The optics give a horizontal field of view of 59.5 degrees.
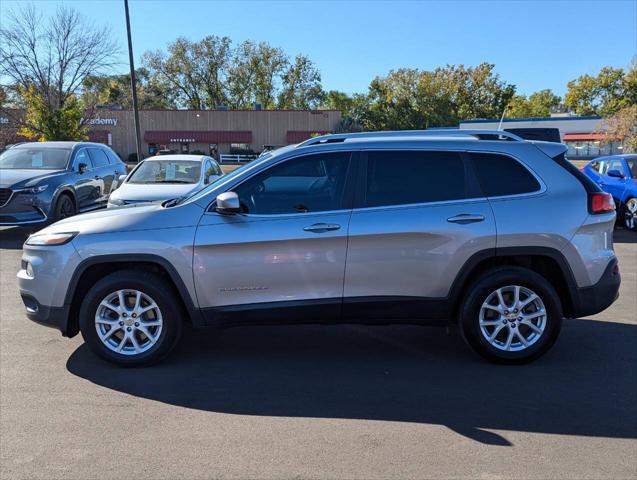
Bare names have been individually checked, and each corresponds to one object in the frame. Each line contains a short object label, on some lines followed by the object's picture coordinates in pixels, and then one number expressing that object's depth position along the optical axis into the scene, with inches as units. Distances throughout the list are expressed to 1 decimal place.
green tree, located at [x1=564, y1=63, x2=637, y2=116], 2336.2
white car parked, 376.8
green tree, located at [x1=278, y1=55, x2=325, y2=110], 2812.5
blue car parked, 489.1
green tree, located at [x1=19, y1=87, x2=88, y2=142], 879.7
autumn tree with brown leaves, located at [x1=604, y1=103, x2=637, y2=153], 1219.2
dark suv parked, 398.3
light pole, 728.3
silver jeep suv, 175.2
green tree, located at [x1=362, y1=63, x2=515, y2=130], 2442.2
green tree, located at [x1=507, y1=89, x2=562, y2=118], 3302.2
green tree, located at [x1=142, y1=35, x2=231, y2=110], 2709.2
